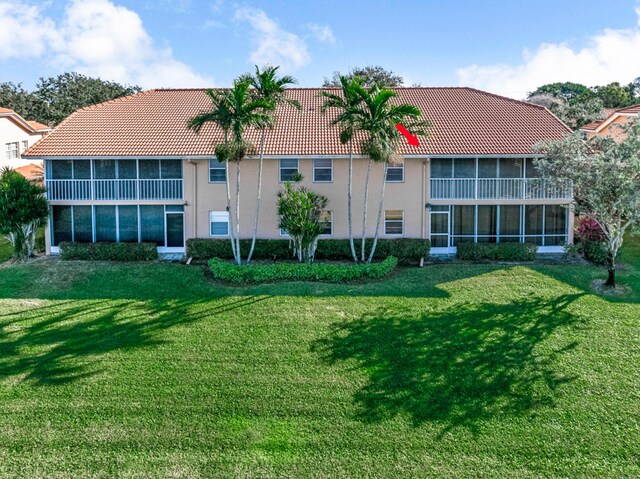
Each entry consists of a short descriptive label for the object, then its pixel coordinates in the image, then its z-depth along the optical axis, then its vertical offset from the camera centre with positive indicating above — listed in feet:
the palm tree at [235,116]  68.03 +12.78
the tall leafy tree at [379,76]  155.12 +40.59
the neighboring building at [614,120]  95.55 +17.36
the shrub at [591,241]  74.13 -3.24
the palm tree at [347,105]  68.18 +14.31
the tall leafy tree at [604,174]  59.31 +4.77
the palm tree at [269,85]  69.21 +16.79
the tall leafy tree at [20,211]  75.25 +1.12
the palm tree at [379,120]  67.92 +12.16
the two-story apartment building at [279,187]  80.84 +3.68
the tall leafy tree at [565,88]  235.20 +56.31
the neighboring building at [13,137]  122.88 +19.25
